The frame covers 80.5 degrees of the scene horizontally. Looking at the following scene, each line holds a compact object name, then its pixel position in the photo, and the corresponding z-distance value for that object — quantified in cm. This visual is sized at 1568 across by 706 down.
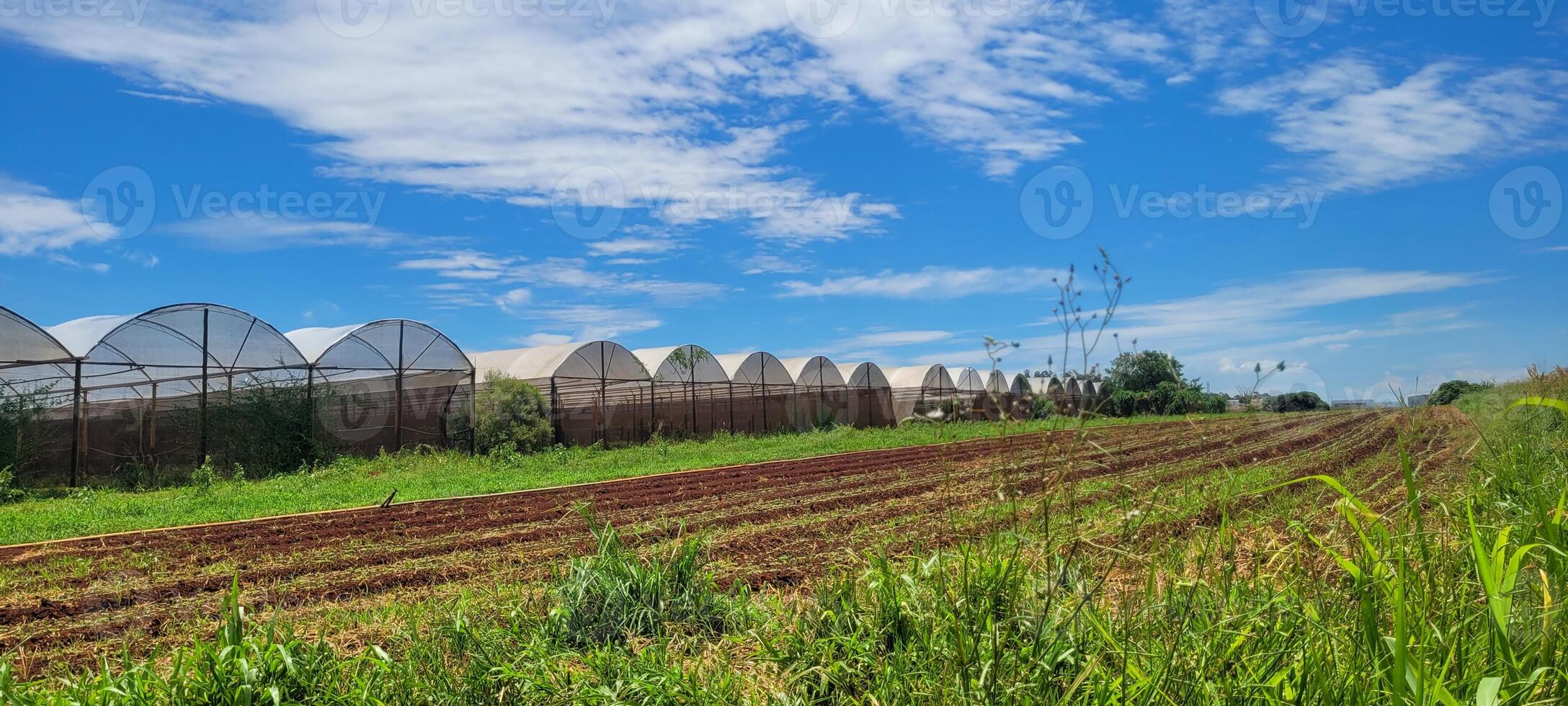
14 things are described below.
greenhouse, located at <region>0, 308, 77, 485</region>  1507
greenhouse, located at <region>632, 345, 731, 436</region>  2673
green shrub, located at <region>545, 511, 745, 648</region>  396
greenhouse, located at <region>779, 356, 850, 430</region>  3259
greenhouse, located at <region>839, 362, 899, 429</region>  3544
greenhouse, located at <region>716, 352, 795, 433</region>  2980
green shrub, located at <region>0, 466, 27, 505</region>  1441
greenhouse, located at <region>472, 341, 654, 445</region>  2348
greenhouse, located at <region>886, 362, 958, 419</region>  3806
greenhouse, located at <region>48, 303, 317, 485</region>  1636
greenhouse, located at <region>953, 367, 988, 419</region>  4434
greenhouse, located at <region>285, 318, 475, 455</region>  1916
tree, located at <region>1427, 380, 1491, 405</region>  3462
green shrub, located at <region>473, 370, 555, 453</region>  2153
